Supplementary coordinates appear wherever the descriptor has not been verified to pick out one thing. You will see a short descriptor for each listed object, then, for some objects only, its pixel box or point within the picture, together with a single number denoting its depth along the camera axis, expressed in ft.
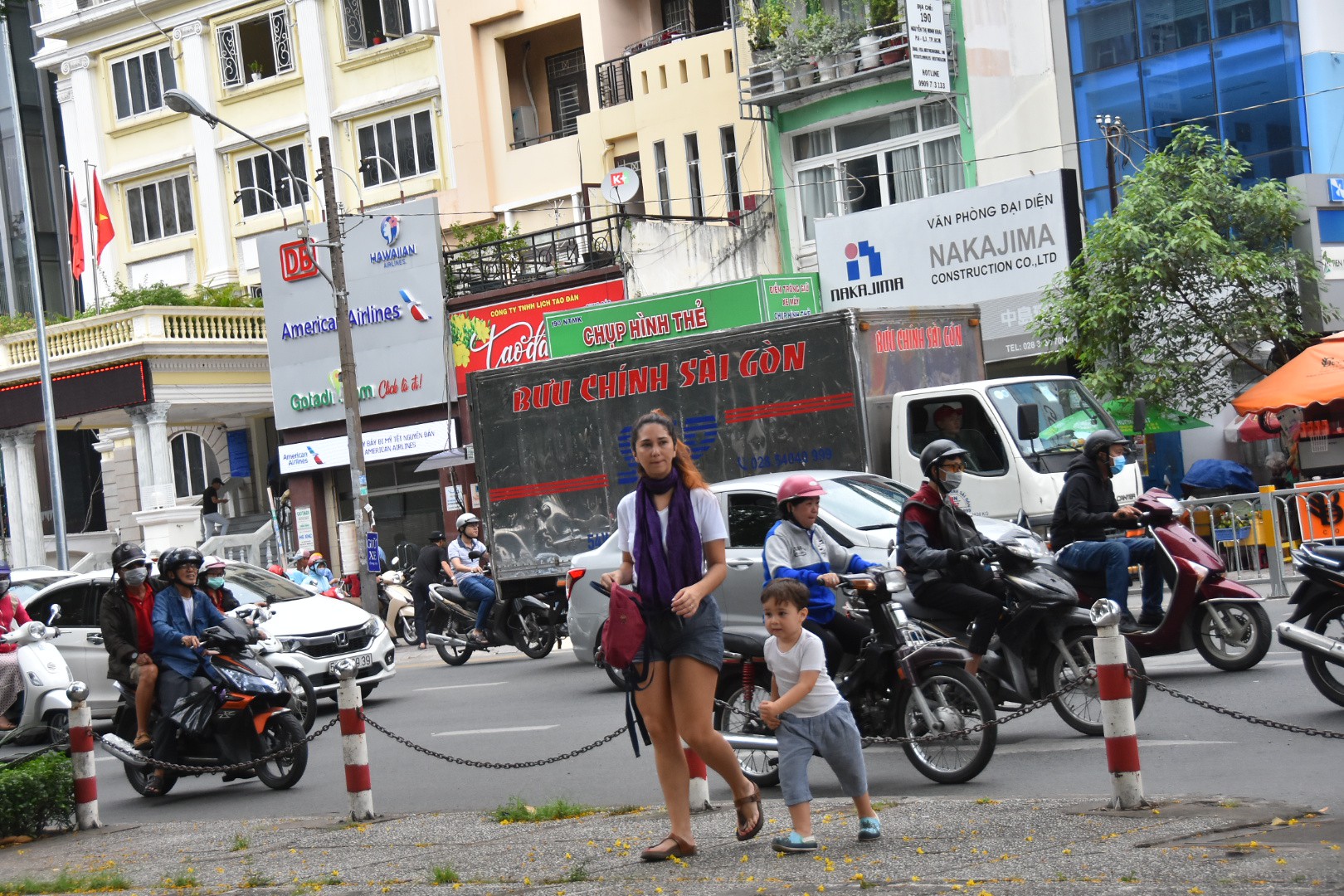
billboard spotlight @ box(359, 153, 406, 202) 121.80
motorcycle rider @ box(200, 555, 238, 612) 41.16
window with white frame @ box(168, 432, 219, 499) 137.90
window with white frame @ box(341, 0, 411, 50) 124.16
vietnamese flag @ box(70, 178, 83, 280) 115.24
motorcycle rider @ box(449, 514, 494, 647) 63.62
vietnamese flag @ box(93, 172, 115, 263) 118.21
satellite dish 101.86
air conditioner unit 118.62
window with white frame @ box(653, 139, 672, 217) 108.58
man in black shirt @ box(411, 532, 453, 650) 71.00
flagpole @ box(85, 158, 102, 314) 124.64
